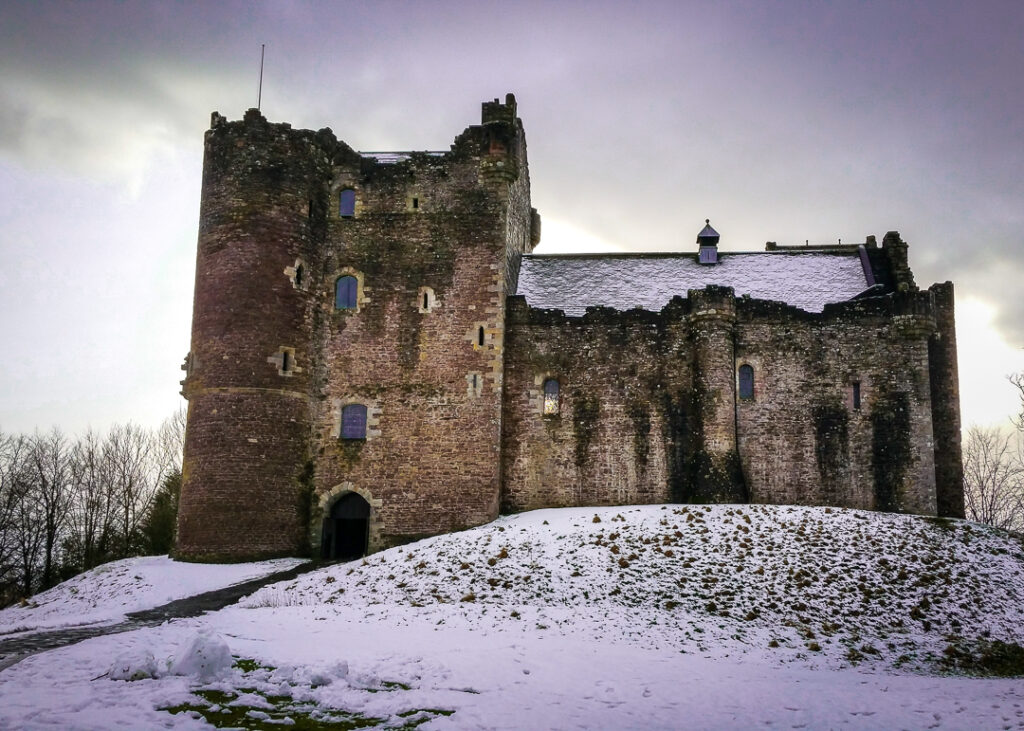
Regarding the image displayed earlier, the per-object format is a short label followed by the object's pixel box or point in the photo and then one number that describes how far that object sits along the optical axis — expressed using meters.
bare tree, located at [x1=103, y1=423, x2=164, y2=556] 46.31
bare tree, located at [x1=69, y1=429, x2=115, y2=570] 43.28
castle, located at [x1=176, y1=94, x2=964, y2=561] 28.39
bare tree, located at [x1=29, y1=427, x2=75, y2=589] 42.19
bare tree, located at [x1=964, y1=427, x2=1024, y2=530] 49.09
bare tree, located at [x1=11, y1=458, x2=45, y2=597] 41.38
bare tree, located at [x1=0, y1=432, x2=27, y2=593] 40.91
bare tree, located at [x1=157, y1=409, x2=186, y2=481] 53.12
